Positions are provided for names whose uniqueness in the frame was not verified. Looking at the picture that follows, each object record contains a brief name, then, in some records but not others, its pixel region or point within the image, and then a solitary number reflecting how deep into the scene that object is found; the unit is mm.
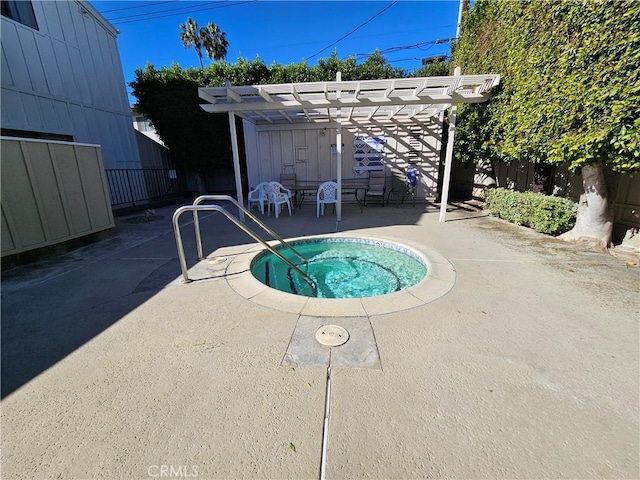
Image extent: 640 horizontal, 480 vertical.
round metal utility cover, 2048
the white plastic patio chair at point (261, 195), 7146
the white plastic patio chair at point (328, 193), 6711
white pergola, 4918
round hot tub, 3773
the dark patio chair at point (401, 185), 8554
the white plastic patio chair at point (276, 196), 6785
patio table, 8281
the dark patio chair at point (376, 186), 7973
